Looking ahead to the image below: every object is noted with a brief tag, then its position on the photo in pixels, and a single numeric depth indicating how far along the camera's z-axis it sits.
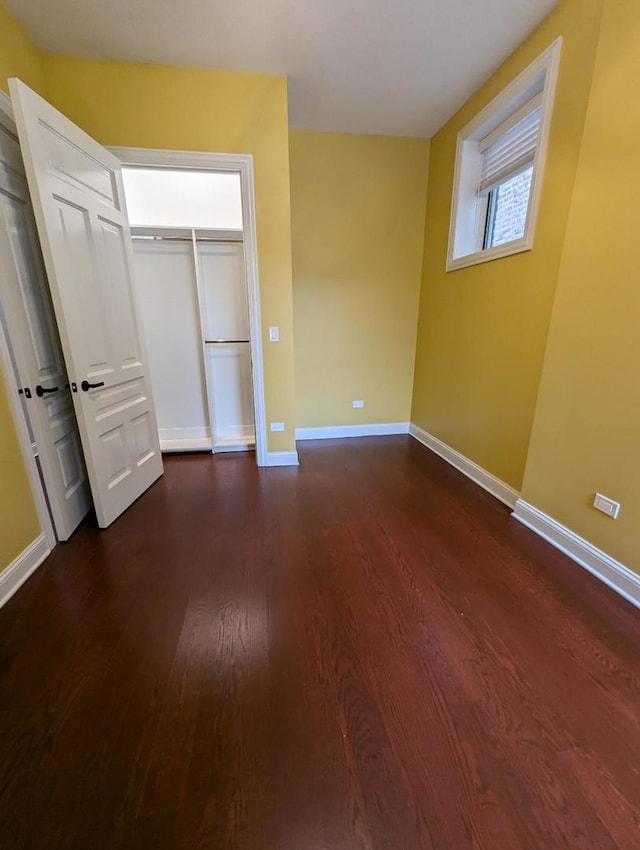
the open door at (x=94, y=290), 1.76
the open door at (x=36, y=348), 1.76
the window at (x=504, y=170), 2.10
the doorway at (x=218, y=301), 2.98
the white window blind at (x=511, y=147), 2.27
